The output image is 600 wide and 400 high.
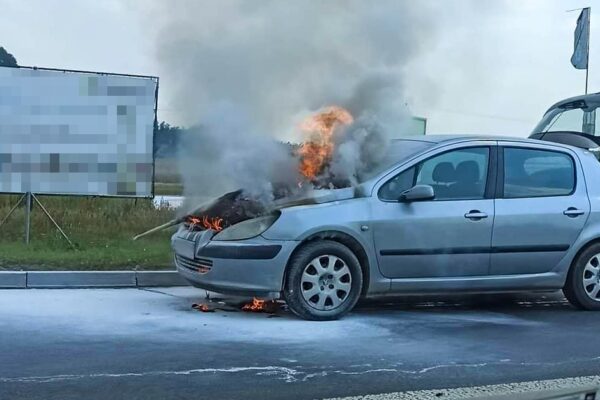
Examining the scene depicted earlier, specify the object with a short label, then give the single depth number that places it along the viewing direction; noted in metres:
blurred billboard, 10.13
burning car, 6.38
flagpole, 14.25
